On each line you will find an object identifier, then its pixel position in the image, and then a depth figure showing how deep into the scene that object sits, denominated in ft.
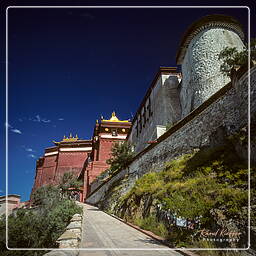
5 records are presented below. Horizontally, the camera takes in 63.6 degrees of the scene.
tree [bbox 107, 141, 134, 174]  55.93
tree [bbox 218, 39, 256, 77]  27.12
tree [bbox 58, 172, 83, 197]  83.61
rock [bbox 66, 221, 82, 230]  18.76
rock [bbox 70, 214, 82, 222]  24.92
